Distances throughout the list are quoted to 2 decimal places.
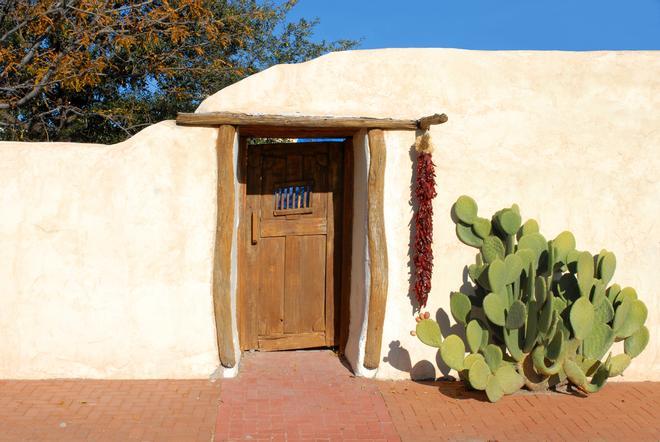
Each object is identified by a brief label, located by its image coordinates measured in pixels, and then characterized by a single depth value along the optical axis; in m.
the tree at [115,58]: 8.54
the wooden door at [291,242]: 6.29
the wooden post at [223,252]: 5.52
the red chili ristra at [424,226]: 5.51
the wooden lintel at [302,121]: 5.50
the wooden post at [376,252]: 5.61
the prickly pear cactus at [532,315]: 5.11
